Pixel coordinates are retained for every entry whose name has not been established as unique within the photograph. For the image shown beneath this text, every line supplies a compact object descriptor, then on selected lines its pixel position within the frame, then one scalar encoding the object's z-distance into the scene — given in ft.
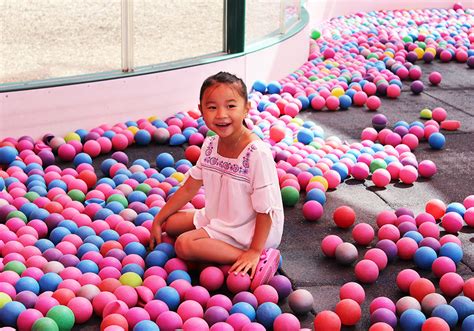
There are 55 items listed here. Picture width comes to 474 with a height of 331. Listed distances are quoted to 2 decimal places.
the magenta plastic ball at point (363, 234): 11.23
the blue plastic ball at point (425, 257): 10.52
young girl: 10.03
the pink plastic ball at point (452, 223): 11.63
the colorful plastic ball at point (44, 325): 8.67
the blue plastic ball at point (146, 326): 8.68
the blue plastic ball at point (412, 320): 8.93
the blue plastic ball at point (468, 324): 8.81
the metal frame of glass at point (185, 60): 15.11
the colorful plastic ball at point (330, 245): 10.97
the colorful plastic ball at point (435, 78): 20.71
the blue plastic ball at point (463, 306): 9.19
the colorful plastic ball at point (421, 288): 9.68
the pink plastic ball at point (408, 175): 13.71
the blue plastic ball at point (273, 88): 18.80
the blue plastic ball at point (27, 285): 9.58
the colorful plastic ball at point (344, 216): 11.86
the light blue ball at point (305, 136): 15.58
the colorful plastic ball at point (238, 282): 9.81
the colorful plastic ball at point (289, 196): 12.70
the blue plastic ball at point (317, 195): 12.66
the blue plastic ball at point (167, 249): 10.61
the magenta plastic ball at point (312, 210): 12.16
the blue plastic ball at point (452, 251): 10.60
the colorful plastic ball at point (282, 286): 9.84
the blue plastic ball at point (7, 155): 13.82
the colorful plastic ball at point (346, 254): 10.69
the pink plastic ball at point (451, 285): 9.82
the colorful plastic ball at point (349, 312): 9.14
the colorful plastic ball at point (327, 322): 8.85
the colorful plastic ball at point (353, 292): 9.57
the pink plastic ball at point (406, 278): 9.98
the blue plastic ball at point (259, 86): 18.66
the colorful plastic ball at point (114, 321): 8.83
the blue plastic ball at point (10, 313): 9.05
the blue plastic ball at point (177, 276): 9.93
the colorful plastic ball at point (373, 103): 18.33
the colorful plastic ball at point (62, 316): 8.91
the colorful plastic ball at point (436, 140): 15.52
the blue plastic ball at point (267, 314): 9.12
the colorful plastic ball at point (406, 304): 9.37
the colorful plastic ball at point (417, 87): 19.79
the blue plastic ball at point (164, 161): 14.14
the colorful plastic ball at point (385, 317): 9.04
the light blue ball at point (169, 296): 9.39
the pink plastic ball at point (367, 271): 10.22
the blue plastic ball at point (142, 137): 15.31
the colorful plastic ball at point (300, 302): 9.43
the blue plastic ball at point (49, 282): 9.70
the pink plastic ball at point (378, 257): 10.53
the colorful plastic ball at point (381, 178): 13.61
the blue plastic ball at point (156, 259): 10.35
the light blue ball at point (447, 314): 9.01
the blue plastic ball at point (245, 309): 9.12
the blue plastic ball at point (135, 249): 10.65
